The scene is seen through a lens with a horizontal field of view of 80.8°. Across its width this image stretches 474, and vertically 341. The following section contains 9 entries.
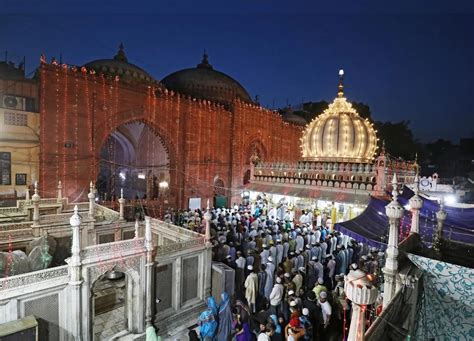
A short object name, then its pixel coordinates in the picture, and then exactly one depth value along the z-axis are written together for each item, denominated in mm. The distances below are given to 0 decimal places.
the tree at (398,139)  36250
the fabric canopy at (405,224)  8180
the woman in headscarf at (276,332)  5612
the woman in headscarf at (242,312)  6173
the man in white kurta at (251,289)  7722
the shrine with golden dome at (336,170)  13914
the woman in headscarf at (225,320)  6211
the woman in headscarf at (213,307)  6339
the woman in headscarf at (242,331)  5734
